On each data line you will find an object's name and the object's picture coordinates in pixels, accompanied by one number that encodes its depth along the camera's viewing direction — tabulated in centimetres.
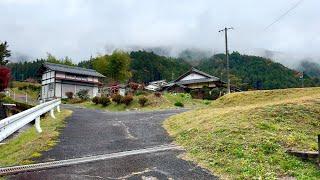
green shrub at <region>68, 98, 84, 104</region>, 3005
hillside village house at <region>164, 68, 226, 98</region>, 3880
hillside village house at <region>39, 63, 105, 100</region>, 3589
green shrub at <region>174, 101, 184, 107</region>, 2082
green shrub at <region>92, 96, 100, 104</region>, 2345
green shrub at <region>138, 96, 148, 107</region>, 2050
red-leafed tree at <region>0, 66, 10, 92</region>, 2267
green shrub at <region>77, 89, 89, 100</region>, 3235
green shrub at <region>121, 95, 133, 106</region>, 2126
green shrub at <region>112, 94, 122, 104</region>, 2184
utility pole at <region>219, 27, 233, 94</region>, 2781
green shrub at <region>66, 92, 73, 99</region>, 3319
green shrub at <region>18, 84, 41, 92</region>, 4467
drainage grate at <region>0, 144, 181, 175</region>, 503
